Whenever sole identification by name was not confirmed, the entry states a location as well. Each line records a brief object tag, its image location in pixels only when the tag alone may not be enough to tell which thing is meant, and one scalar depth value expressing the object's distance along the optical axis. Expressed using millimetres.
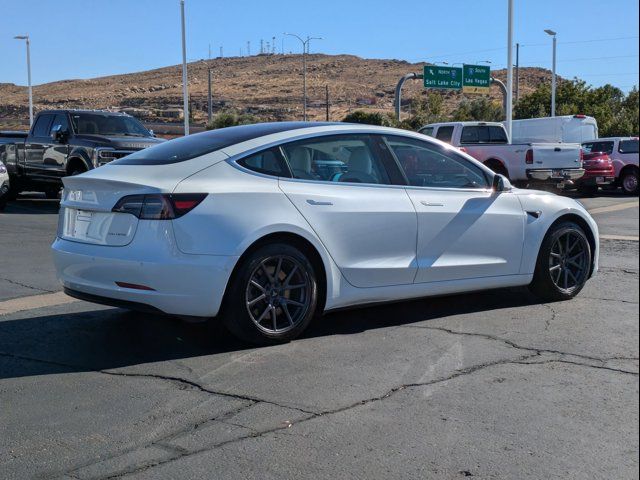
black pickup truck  15688
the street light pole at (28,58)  41531
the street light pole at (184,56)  33406
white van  30094
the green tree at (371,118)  42775
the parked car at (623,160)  23281
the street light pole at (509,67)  25242
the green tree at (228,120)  49250
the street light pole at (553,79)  37469
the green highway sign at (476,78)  45625
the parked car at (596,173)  22531
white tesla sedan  5352
